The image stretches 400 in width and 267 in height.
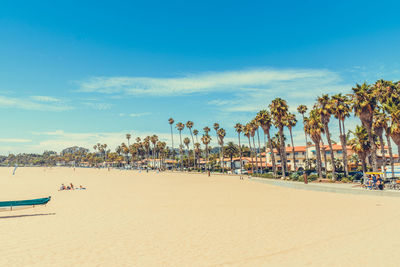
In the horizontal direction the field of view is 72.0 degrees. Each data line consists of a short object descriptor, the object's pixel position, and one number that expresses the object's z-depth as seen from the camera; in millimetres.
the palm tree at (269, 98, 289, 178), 49844
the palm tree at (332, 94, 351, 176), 39750
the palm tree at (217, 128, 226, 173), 102500
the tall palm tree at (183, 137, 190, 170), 142812
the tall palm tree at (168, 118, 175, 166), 133250
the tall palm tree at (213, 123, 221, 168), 106875
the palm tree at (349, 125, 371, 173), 42719
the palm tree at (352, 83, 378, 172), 33688
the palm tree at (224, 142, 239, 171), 124731
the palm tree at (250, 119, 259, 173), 77275
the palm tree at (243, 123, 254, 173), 80319
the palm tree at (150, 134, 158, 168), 142250
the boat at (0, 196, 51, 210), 15602
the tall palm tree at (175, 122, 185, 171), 126812
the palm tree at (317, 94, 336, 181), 40969
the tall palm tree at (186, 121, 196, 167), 120588
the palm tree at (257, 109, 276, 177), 55656
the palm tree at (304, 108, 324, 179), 47094
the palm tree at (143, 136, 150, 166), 148250
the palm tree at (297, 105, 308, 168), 60562
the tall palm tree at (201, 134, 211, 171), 109375
